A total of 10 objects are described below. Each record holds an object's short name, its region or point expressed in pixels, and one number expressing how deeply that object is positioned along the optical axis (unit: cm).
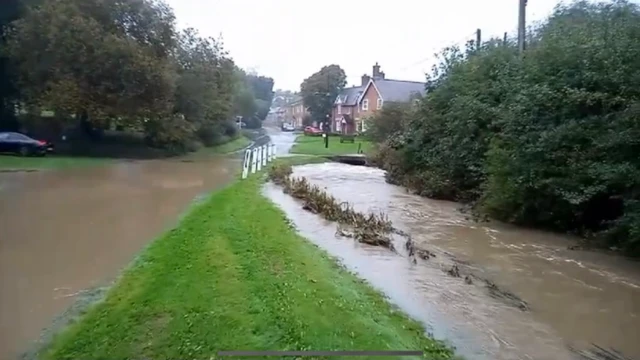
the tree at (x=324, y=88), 7312
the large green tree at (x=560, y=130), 1043
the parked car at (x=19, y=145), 2694
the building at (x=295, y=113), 10404
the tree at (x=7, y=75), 2947
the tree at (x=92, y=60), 2702
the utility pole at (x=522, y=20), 1700
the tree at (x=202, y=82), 3381
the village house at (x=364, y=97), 5800
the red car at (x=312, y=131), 6300
